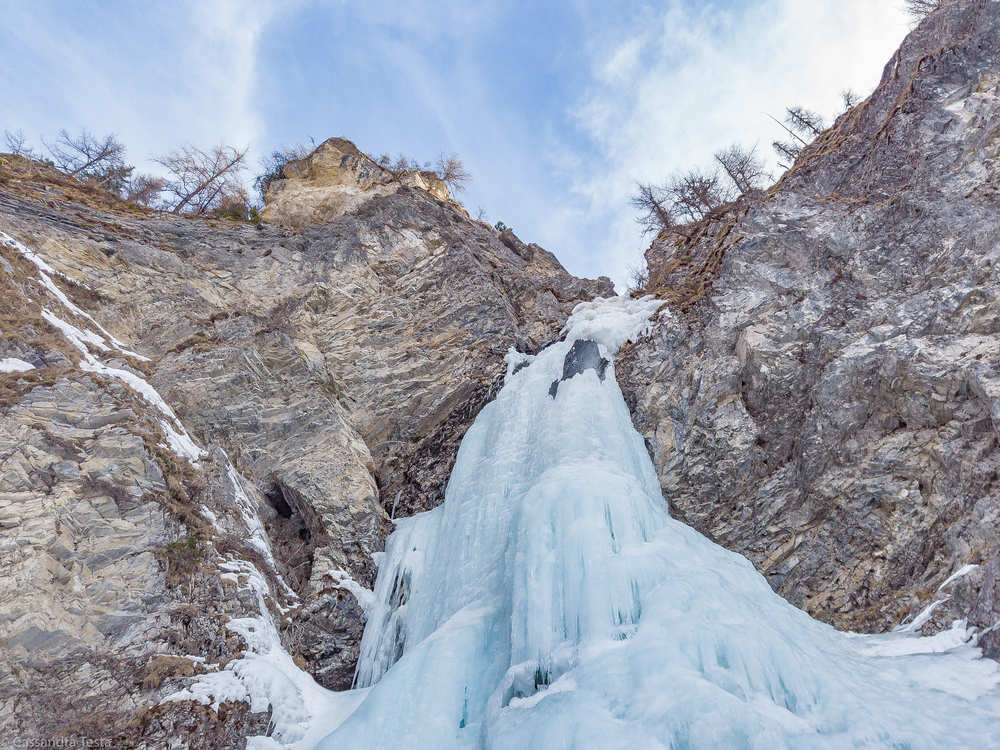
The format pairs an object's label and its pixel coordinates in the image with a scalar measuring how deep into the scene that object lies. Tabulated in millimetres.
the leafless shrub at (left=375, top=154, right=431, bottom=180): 19172
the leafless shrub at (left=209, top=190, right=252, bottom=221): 15915
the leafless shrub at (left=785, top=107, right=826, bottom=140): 17781
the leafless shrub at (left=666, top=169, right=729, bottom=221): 17891
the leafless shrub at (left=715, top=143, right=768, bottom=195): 17609
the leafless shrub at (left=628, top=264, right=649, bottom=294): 17191
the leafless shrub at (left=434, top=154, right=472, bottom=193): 20406
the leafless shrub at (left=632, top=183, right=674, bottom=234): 18369
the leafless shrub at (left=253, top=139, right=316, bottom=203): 18625
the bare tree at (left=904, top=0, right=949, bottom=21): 15453
